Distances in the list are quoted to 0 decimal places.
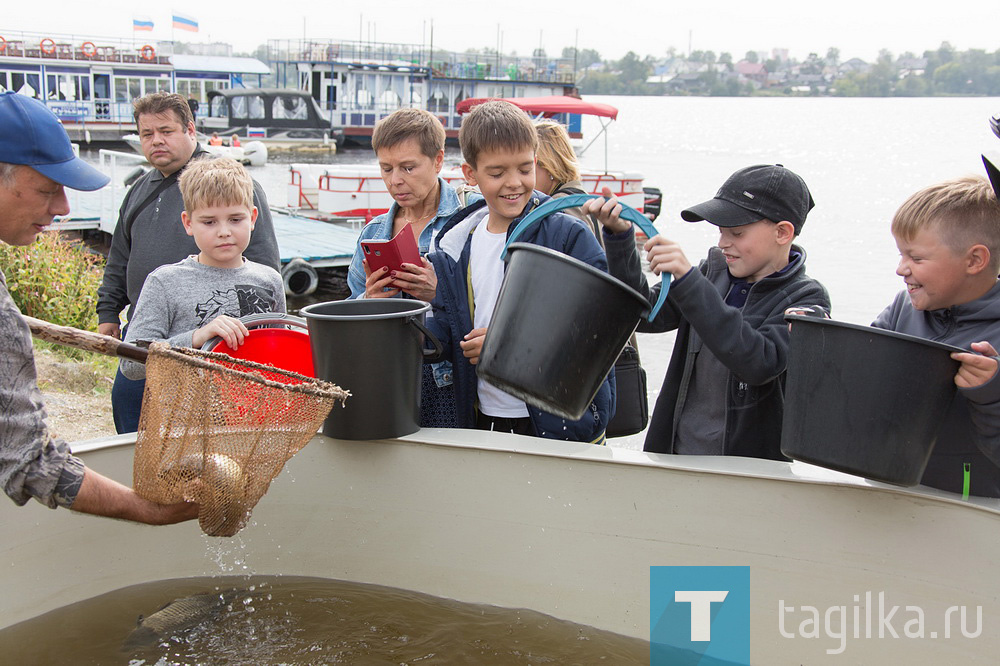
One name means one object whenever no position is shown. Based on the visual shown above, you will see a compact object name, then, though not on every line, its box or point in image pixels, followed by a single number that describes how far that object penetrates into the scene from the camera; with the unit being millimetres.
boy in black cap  2330
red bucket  2625
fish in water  2428
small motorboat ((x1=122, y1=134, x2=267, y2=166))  31106
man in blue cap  1812
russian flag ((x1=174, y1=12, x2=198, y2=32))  56531
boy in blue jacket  2643
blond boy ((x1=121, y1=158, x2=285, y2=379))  2803
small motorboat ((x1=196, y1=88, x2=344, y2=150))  39031
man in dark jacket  3367
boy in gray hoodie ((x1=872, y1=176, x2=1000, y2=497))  2043
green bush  6570
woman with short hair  2863
